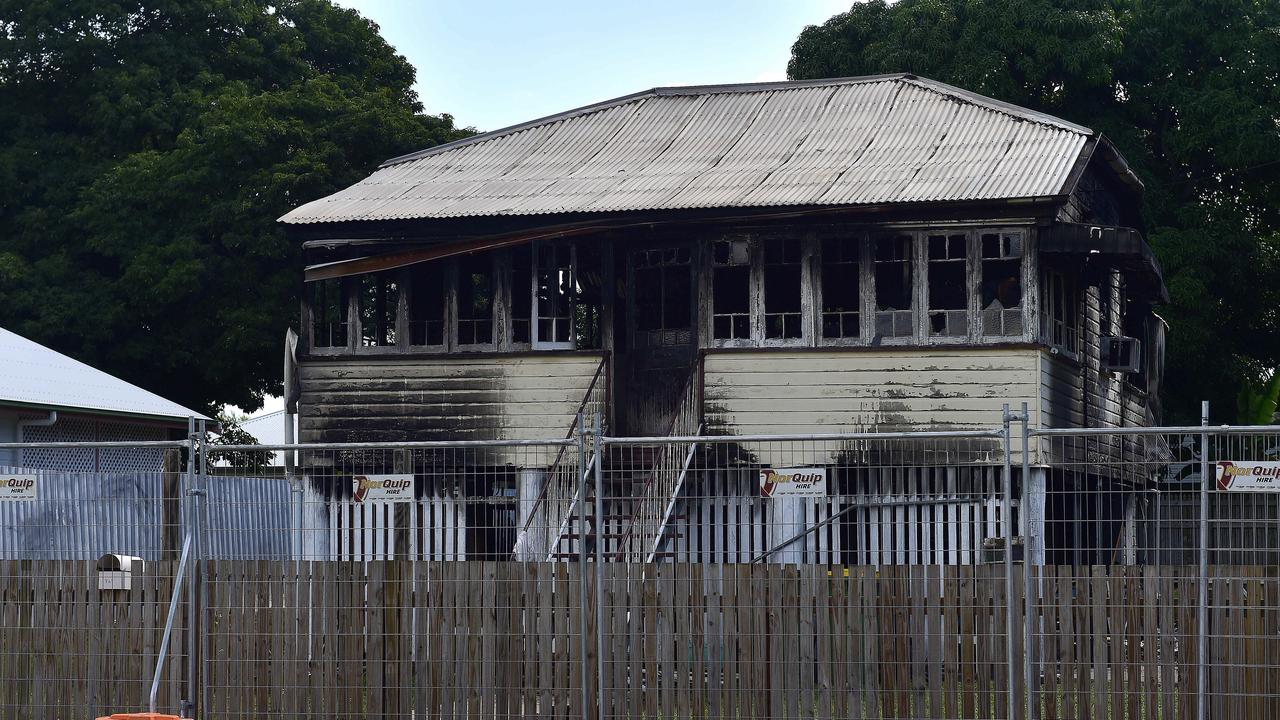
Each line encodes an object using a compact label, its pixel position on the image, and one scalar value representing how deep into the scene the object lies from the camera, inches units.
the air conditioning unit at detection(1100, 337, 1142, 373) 932.6
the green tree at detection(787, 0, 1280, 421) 1266.0
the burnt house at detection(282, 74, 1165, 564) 757.3
